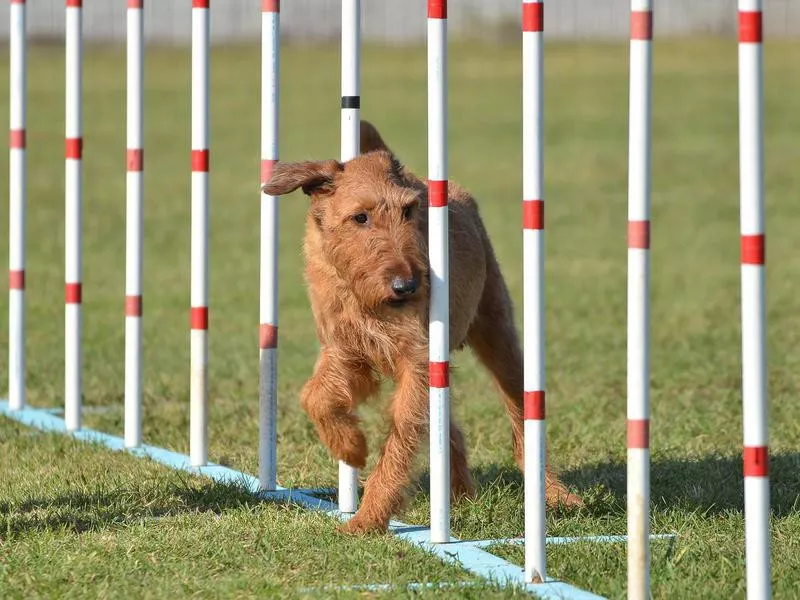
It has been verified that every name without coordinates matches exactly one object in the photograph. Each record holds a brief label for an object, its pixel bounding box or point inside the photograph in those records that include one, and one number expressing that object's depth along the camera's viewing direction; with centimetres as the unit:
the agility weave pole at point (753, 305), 801
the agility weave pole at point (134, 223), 1412
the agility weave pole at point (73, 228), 1521
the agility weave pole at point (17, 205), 1612
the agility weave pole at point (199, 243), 1323
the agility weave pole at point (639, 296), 861
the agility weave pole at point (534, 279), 940
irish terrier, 1079
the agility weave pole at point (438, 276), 1021
